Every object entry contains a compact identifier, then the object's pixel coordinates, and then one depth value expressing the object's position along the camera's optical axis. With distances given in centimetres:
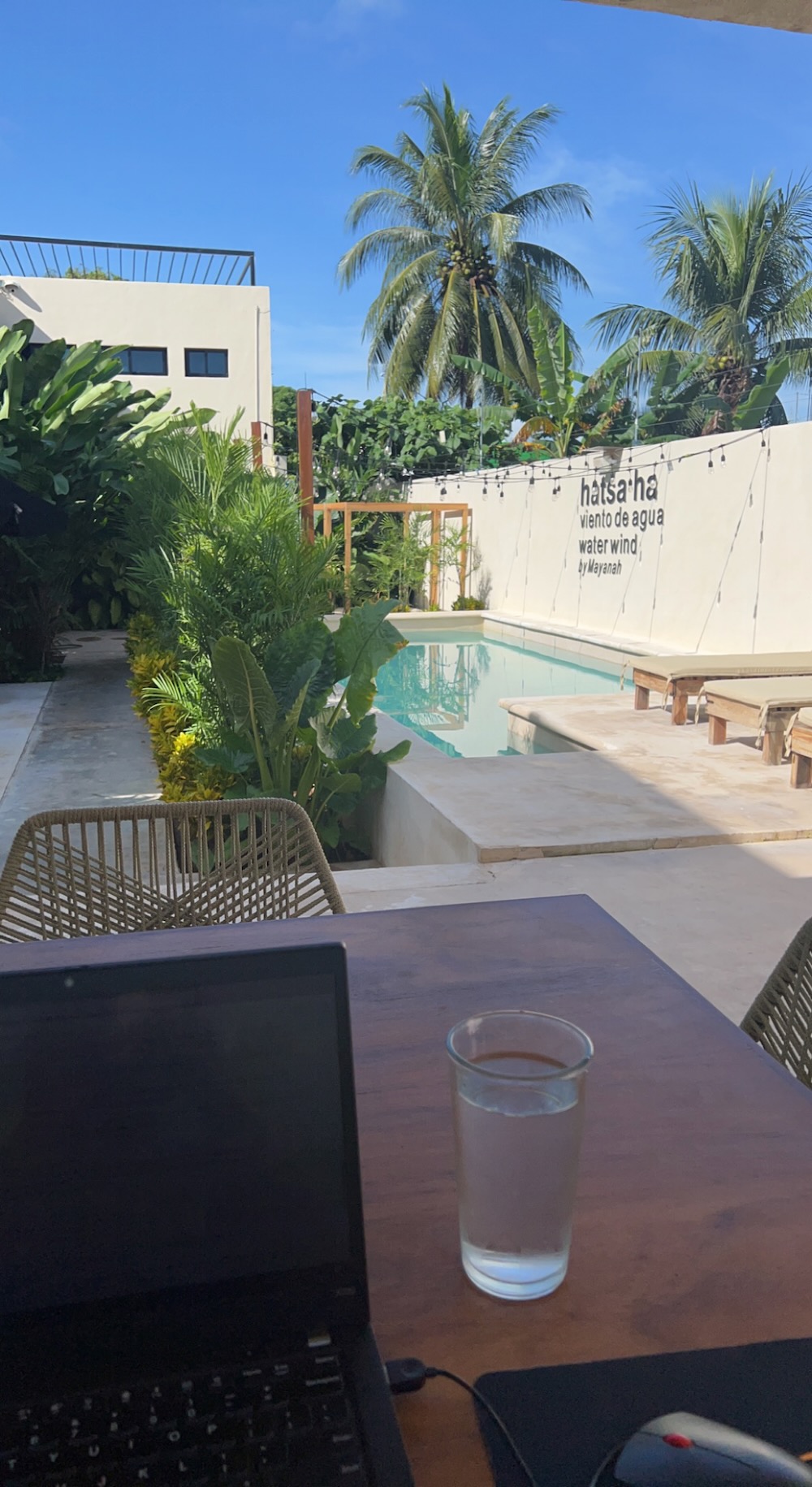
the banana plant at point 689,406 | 1168
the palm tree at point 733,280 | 1964
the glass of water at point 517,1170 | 67
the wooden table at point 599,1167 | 65
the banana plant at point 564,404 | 1342
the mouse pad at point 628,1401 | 57
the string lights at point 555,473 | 955
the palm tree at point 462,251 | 2062
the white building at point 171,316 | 1518
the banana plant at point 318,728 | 457
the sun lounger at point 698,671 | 611
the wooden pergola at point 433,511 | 1417
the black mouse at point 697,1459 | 48
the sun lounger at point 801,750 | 435
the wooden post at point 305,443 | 629
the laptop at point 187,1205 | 57
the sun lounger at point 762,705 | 494
